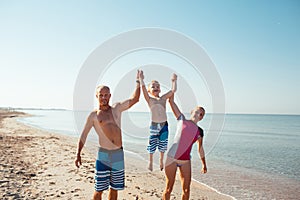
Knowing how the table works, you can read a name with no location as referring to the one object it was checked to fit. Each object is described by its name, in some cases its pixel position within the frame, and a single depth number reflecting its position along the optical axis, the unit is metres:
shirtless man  4.79
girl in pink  5.29
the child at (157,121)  5.97
